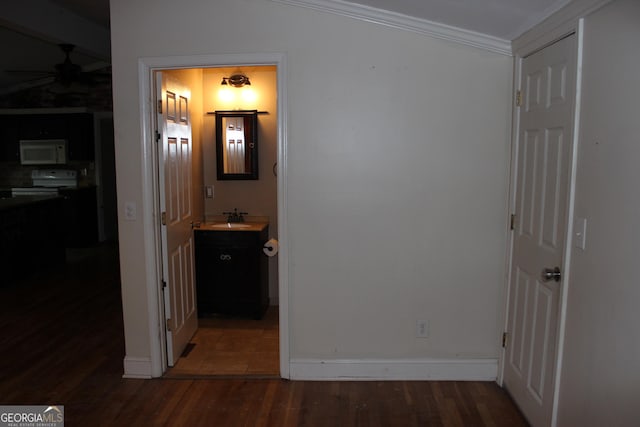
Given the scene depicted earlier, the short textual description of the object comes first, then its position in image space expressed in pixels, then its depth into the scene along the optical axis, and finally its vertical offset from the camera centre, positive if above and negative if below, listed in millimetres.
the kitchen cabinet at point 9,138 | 7688 +398
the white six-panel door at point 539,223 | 2211 -296
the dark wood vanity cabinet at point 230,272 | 4090 -962
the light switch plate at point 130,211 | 3043 -313
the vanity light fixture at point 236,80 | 4191 +761
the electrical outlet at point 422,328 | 3051 -1070
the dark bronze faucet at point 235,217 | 4441 -504
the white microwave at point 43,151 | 7523 +190
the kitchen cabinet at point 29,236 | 5320 -904
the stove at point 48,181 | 7629 -303
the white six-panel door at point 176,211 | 3135 -346
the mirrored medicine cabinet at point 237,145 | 4328 +182
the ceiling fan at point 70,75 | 5272 +1029
